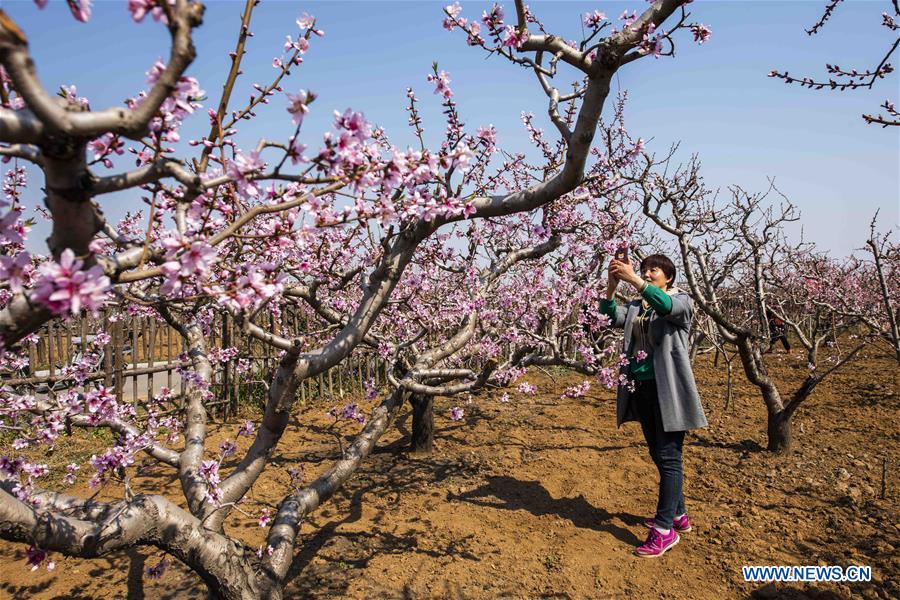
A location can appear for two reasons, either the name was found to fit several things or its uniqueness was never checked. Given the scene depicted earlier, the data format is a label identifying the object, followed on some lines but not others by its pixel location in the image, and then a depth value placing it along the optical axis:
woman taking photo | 3.67
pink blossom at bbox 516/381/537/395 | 5.20
